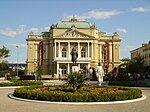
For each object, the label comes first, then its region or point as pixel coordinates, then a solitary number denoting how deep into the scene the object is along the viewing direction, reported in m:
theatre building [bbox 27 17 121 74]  82.60
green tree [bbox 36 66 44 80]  39.35
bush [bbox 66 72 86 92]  16.04
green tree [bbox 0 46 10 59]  66.96
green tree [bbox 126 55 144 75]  39.25
